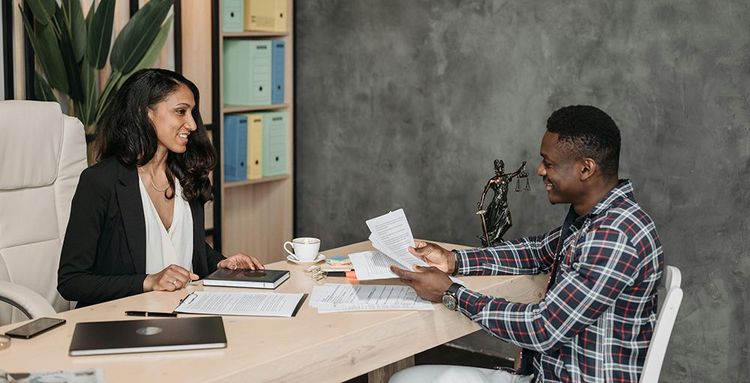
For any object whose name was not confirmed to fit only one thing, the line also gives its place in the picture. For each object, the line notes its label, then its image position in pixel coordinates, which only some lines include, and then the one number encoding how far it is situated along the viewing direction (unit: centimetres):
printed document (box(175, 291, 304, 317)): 212
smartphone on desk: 191
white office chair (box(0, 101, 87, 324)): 272
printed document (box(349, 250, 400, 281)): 235
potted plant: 338
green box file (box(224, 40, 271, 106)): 435
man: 200
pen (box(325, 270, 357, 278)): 255
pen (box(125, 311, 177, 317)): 209
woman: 252
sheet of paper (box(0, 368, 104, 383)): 164
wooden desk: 174
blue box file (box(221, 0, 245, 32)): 423
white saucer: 271
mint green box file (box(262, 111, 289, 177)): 454
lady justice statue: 303
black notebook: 238
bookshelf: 421
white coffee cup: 271
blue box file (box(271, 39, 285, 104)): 448
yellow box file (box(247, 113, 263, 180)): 445
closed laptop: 181
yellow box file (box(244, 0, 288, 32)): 435
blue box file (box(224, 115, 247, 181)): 437
